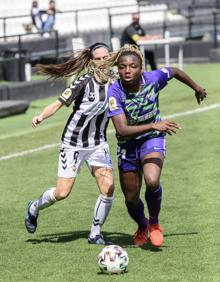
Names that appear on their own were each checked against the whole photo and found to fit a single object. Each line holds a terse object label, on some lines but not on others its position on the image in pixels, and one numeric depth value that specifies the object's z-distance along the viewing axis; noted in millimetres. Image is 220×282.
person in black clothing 27438
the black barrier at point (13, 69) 25312
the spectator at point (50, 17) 34100
